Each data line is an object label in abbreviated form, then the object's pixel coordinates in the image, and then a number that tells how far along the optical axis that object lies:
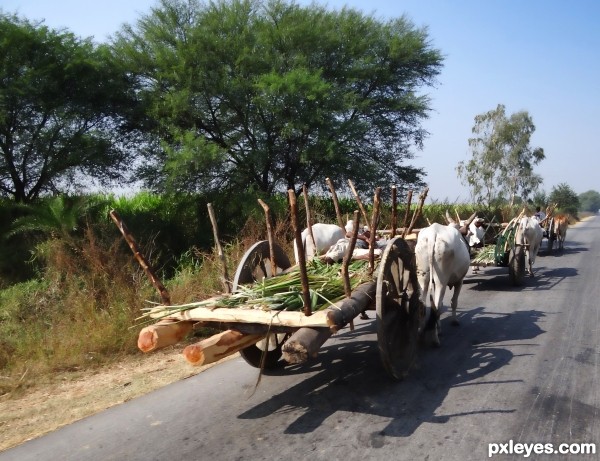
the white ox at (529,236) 10.95
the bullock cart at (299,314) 4.11
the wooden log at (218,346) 3.93
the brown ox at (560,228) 18.05
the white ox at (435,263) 6.49
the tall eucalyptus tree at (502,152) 43.34
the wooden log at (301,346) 3.88
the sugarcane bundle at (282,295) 4.57
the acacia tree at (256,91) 14.63
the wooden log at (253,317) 4.20
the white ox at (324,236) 7.29
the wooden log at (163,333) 4.17
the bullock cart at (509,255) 10.54
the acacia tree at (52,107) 12.84
